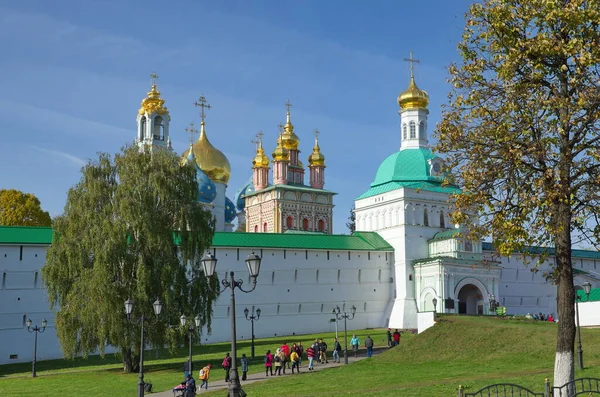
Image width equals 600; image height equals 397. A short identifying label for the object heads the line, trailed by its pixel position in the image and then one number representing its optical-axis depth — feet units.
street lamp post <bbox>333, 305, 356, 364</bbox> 145.34
